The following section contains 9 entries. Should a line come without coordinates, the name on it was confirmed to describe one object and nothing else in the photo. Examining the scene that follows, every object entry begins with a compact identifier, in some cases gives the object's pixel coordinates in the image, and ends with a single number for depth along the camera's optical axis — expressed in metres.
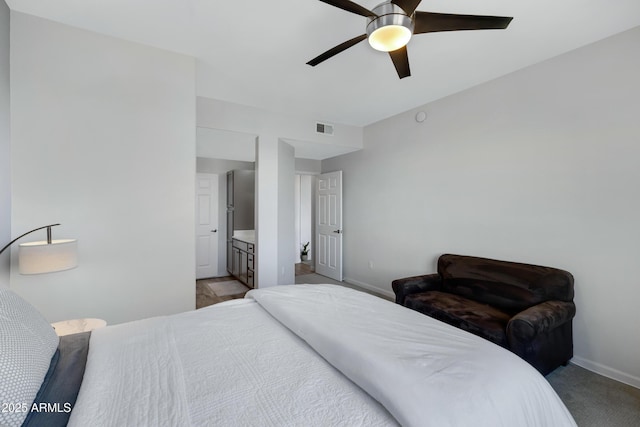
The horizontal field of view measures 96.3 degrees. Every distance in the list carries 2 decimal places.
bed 0.87
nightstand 1.84
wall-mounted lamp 1.68
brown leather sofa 2.12
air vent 4.34
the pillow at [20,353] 0.79
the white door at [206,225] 5.38
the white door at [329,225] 5.22
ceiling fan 1.57
